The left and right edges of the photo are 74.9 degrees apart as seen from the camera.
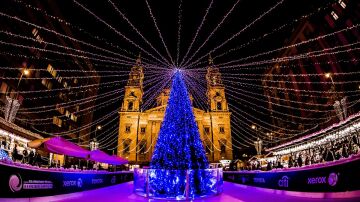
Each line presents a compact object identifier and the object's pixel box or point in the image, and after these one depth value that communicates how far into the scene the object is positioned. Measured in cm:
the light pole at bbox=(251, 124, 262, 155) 3360
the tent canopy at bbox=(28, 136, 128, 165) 940
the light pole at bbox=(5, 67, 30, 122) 1847
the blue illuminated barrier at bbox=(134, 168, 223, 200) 927
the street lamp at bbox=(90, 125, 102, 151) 2553
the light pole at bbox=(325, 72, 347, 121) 2076
